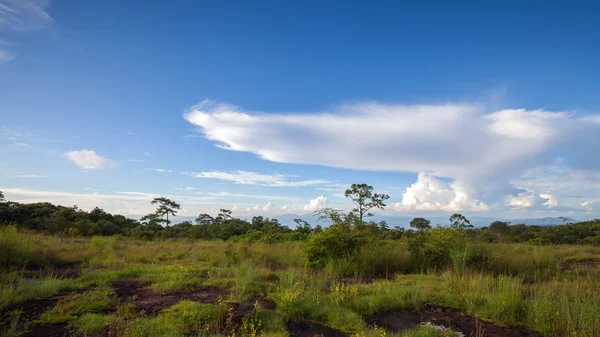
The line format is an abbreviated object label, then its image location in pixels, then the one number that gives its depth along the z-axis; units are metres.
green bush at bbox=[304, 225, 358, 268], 11.48
